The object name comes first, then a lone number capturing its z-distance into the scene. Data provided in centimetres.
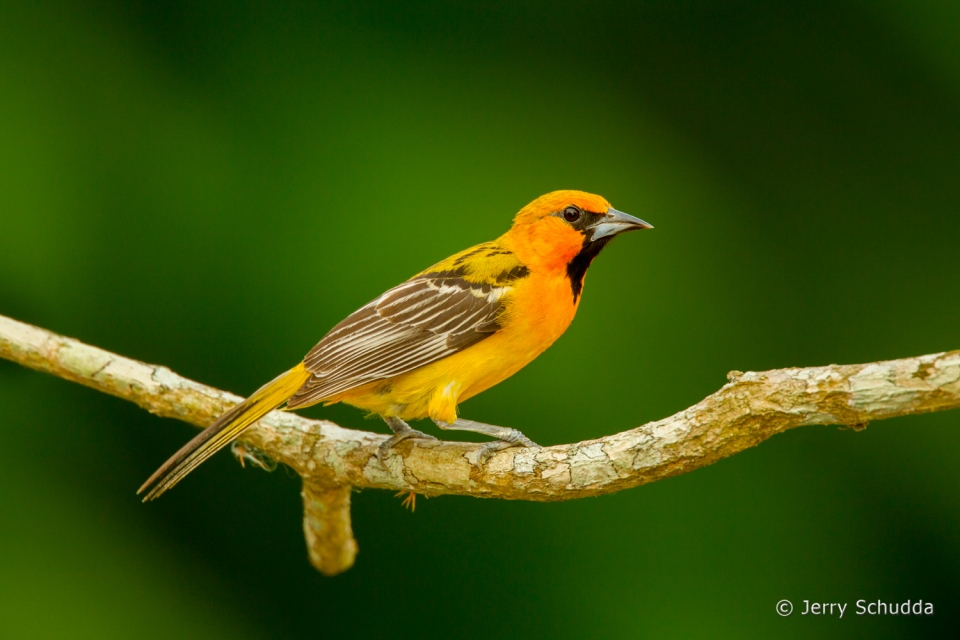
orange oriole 636
